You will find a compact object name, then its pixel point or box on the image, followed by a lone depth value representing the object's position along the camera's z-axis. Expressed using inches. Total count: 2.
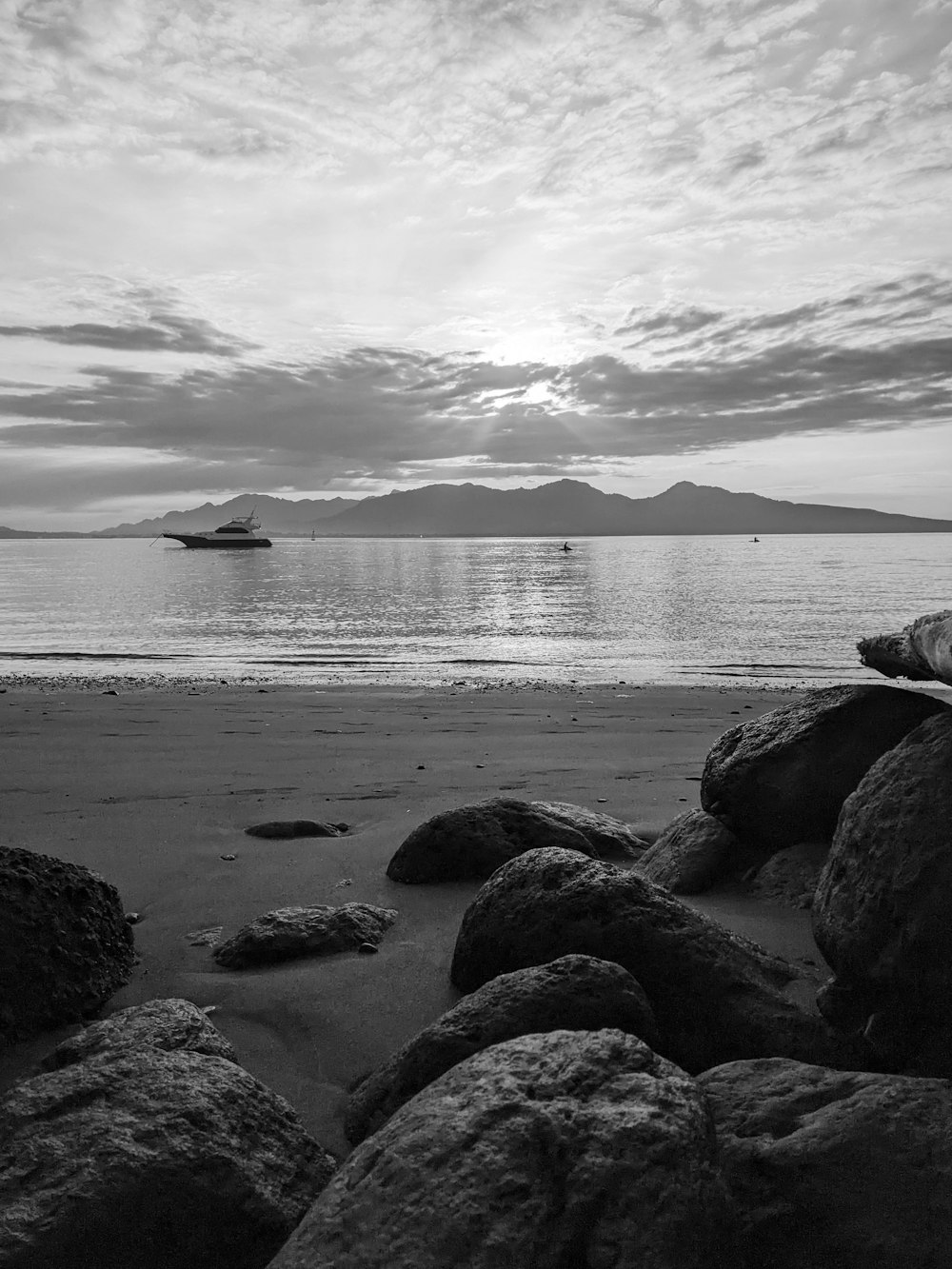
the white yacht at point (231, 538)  5078.7
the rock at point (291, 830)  220.1
